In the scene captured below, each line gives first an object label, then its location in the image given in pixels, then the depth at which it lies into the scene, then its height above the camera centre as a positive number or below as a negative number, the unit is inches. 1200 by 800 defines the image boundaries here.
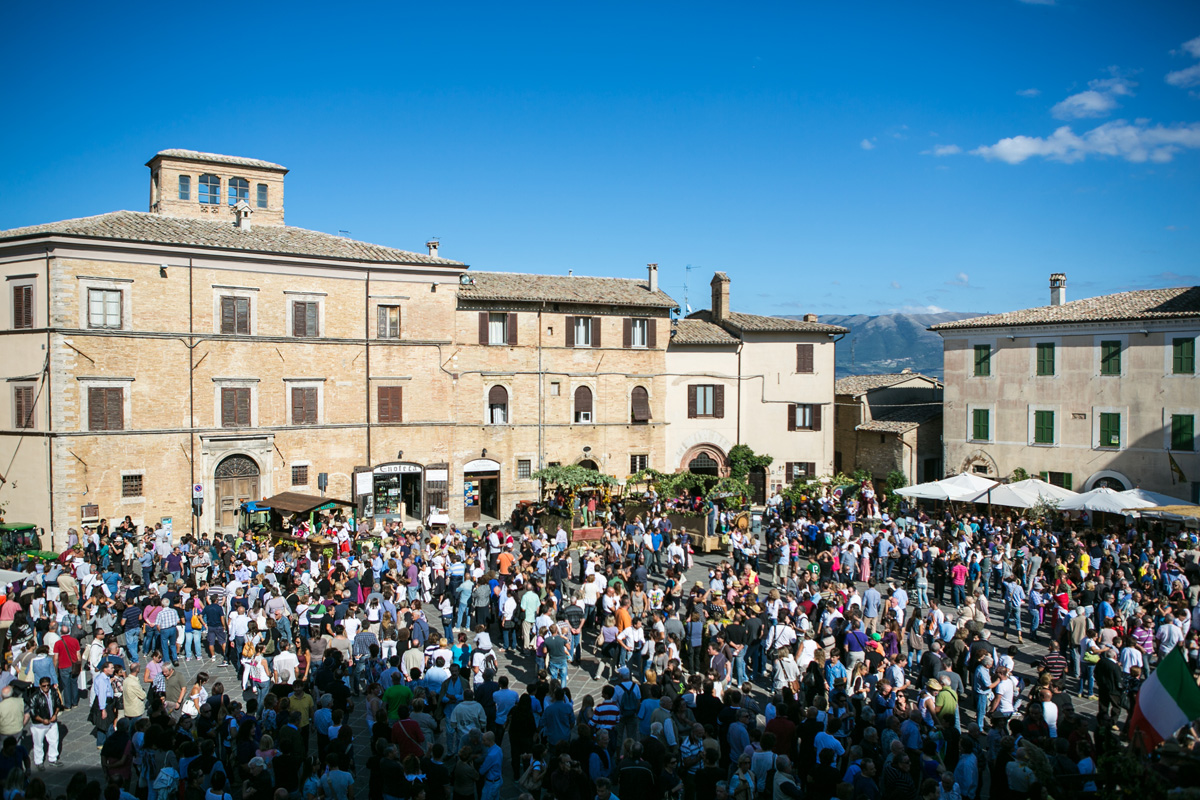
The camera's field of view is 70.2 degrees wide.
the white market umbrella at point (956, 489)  981.8 -109.4
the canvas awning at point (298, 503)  935.0 -119.4
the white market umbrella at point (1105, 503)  888.3 -112.5
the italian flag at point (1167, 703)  265.0 -97.1
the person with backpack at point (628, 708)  441.4 -161.6
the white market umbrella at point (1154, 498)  904.3 -108.5
